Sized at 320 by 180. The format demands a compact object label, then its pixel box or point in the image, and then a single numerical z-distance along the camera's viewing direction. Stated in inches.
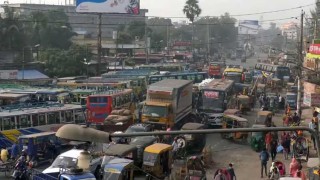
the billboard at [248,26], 6053.2
